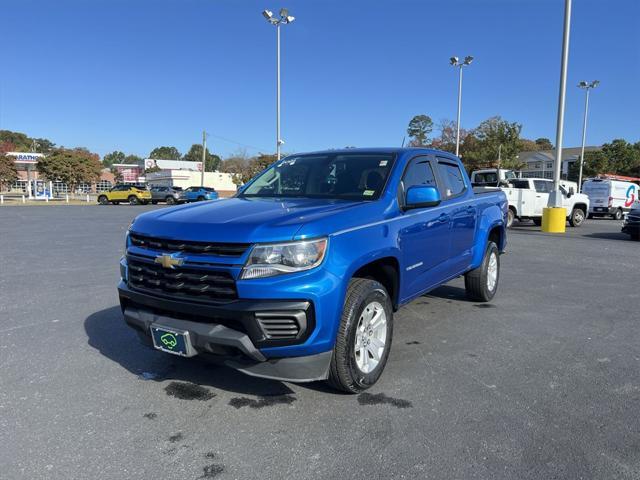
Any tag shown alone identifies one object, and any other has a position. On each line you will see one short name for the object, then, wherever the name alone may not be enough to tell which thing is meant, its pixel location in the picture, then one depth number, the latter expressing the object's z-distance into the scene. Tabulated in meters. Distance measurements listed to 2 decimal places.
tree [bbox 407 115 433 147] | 92.24
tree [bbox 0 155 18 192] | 50.88
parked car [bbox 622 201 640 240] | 14.05
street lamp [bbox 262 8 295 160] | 24.59
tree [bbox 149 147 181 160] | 152.50
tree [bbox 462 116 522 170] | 46.88
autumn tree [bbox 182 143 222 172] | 134.95
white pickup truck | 17.95
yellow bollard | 15.75
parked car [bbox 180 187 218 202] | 36.66
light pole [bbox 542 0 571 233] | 15.72
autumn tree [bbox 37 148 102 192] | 53.25
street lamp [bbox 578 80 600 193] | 44.91
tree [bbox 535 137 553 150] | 102.44
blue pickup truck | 2.95
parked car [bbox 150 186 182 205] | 40.56
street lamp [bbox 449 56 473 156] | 35.64
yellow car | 39.78
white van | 25.56
